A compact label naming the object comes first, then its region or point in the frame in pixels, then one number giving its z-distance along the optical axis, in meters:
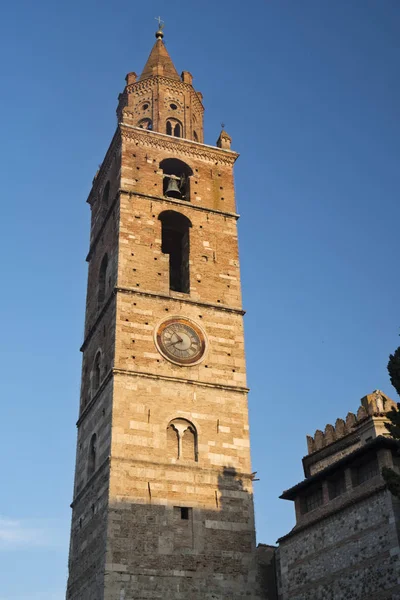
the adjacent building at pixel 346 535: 17.44
